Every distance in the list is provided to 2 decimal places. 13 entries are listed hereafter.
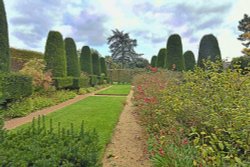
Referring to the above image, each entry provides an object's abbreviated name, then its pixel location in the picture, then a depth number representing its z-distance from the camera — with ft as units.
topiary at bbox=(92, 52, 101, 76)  79.82
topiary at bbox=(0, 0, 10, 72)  27.43
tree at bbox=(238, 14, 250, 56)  104.99
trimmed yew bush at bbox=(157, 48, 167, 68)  70.38
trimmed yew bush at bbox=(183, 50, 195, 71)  60.44
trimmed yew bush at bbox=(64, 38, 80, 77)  51.96
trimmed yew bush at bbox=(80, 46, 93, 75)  67.26
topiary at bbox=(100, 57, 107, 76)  94.11
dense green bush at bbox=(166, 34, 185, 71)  50.21
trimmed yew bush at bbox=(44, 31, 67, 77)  42.75
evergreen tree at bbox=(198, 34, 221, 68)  47.73
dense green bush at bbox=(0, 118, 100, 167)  5.90
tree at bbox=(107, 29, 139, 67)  155.11
